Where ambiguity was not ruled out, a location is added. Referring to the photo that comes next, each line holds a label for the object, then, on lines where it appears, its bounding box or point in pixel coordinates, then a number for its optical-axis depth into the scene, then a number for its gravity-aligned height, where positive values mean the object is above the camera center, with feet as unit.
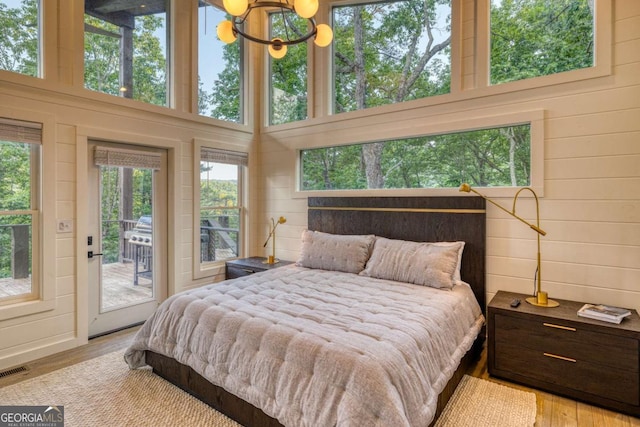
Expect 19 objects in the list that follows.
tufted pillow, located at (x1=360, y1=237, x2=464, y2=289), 9.56 -1.59
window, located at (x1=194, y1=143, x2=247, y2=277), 14.16 +0.07
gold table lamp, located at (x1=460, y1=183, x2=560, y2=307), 8.66 -0.73
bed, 5.46 -2.37
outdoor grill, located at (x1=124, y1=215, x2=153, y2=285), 12.34 -1.36
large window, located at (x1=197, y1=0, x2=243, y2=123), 14.03 +5.95
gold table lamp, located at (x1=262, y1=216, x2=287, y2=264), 14.26 -1.42
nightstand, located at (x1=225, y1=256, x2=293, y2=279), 13.71 -2.36
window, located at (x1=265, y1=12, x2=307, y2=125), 14.99 +5.84
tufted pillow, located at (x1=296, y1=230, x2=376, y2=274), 11.42 -1.50
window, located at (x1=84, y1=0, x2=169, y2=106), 10.97 +5.51
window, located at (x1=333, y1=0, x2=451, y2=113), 11.59 +5.83
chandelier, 6.95 +4.16
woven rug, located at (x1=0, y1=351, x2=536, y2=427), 6.93 -4.30
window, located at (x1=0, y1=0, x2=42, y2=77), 9.37 +4.84
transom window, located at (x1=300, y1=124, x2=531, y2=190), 10.23 +1.66
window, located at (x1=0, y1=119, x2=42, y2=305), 9.36 -0.08
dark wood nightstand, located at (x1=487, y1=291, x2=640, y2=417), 7.14 -3.27
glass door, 11.23 -0.94
